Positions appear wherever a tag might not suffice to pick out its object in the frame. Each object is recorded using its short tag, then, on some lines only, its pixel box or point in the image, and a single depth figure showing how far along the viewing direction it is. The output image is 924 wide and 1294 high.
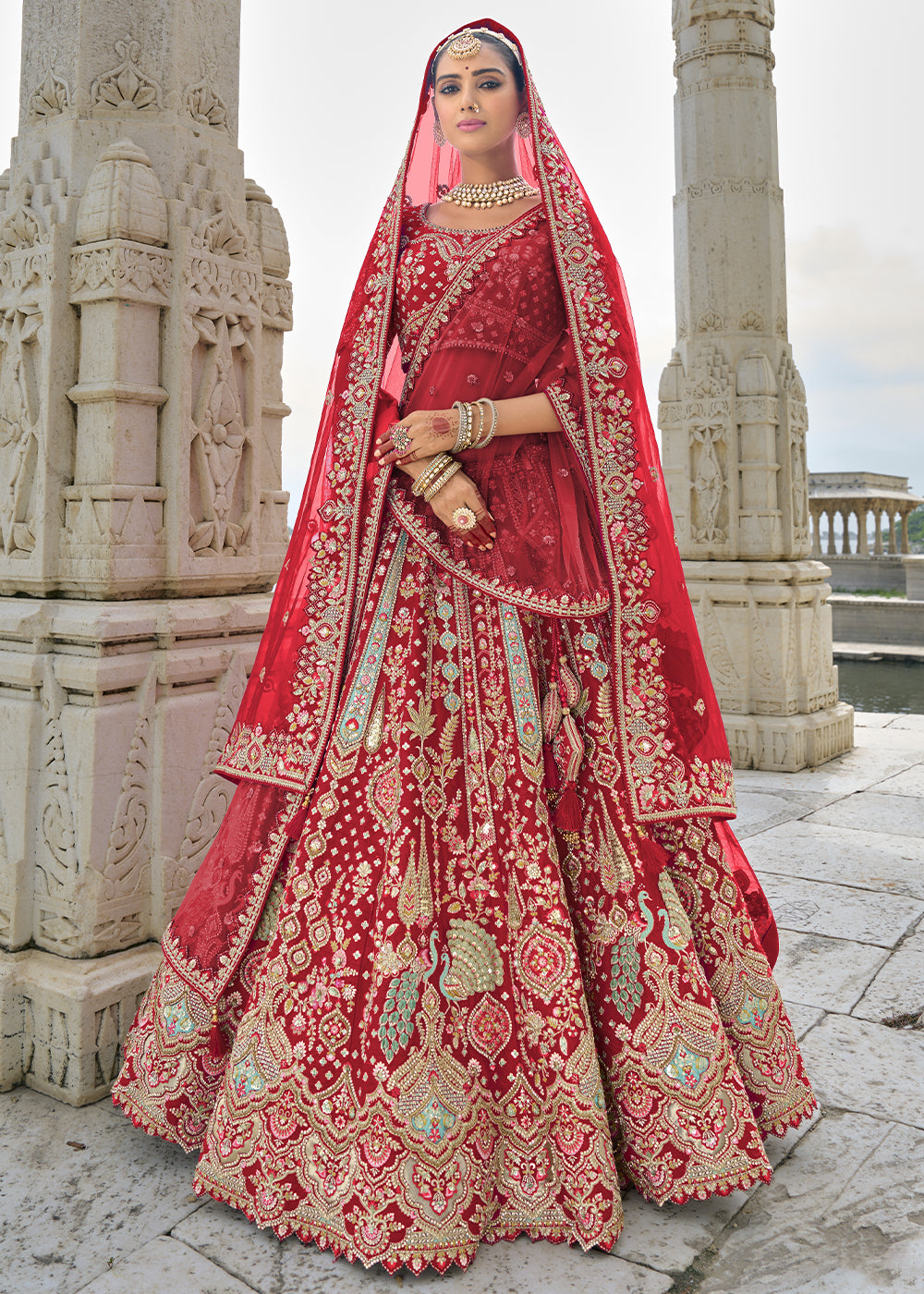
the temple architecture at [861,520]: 18.16
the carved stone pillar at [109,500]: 1.94
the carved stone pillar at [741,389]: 5.02
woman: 1.46
